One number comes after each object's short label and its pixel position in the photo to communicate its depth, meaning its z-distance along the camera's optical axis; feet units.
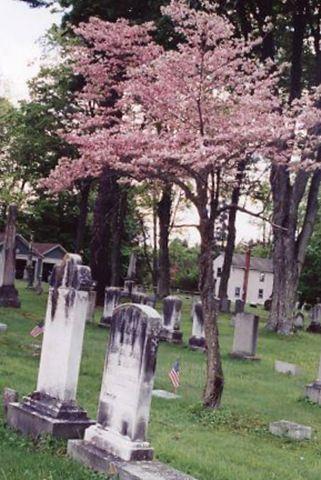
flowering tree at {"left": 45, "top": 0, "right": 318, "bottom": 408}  42.24
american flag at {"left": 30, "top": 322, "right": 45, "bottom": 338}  53.78
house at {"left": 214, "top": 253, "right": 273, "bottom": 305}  272.72
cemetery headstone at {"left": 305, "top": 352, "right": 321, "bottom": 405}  46.62
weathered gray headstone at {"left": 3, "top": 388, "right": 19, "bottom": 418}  31.04
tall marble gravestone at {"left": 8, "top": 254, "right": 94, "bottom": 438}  28.73
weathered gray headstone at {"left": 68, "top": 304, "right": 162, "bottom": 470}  24.73
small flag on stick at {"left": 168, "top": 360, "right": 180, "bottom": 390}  41.42
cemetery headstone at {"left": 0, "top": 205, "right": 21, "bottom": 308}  79.71
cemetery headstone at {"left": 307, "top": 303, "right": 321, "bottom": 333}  106.83
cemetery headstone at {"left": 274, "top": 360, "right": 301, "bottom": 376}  58.23
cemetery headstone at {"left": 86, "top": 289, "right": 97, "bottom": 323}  78.52
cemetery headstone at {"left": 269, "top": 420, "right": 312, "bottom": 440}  34.96
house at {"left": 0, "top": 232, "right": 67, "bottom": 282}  214.07
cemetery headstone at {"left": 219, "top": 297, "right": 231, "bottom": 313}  126.23
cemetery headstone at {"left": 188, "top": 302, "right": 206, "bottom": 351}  65.92
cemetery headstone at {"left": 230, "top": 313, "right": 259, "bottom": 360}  62.03
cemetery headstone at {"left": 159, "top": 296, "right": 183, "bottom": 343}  69.33
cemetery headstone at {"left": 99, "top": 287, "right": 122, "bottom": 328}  73.87
